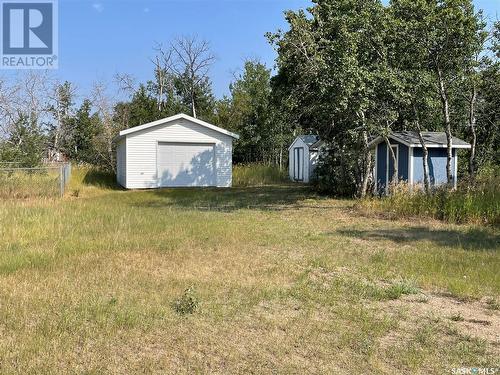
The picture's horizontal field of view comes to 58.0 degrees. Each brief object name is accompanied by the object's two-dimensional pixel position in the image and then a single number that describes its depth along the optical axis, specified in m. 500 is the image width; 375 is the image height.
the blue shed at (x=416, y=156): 14.61
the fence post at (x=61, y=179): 15.77
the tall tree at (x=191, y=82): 37.38
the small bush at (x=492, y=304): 4.61
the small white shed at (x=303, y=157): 23.45
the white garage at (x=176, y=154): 20.70
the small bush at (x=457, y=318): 4.28
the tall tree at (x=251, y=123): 28.97
